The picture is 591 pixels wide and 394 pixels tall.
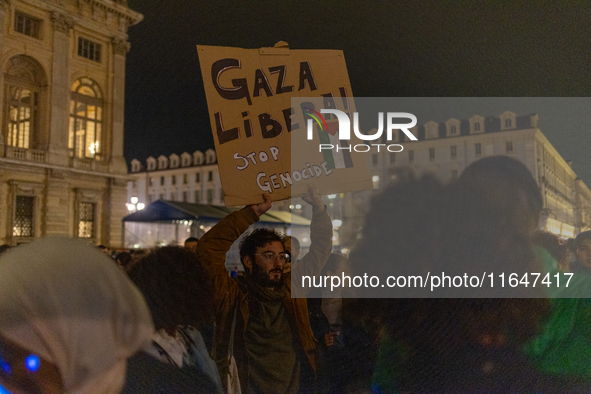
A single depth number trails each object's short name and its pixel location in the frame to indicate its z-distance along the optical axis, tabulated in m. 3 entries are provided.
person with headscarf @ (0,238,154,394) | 0.70
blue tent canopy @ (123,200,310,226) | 11.69
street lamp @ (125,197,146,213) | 14.52
